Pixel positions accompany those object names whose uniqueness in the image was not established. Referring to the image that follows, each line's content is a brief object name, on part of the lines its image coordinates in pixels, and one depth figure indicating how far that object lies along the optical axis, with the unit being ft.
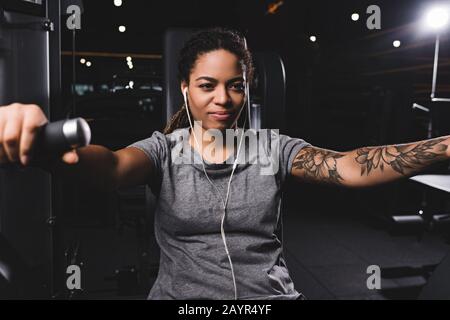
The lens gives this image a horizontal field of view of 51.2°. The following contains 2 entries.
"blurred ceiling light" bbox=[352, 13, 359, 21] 27.12
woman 3.43
